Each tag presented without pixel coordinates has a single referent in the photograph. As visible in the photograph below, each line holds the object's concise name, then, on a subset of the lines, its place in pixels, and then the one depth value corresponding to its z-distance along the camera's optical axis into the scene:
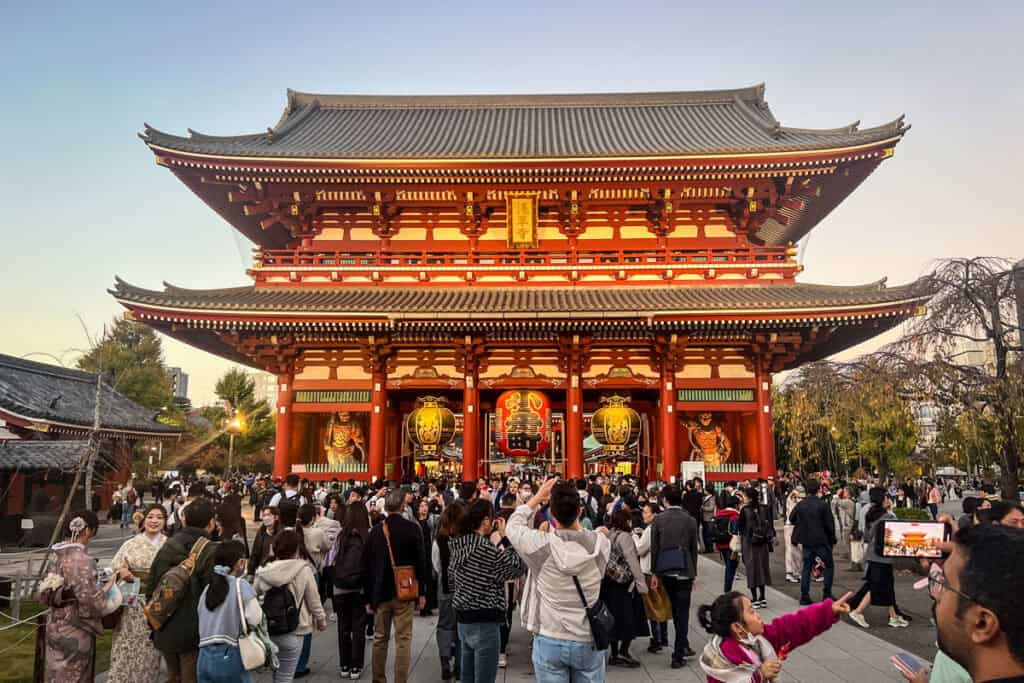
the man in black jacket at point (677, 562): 7.41
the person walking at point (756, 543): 9.82
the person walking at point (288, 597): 5.45
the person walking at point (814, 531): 9.68
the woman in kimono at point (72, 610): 5.16
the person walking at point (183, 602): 4.89
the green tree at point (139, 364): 46.31
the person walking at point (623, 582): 6.89
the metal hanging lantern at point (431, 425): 19.86
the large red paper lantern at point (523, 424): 19.31
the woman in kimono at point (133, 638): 5.45
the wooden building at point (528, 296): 18.02
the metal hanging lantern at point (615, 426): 19.52
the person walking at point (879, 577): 8.53
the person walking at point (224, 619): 4.57
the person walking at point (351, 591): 6.84
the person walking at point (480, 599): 5.25
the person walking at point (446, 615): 6.82
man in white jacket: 4.18
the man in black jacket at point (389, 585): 6.37
